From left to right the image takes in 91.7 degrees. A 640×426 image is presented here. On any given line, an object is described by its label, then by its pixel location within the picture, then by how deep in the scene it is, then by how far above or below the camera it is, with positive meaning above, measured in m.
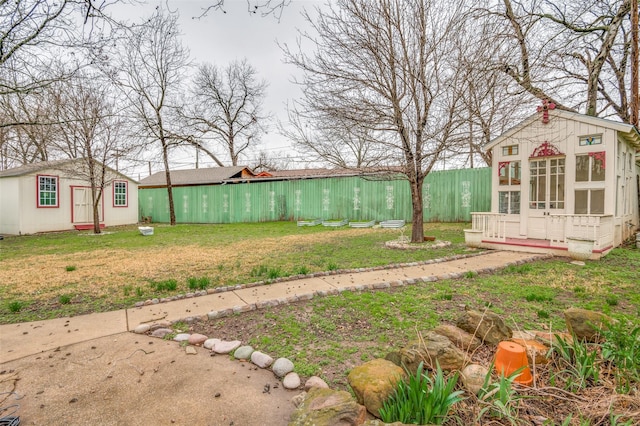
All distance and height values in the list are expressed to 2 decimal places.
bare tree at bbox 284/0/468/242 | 6.47 +2.88
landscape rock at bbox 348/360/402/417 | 1.84 -1.11
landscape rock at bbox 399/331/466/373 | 2.11 -1.05
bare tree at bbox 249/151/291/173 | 33.03 +4.54
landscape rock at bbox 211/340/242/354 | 2.73 -1.27
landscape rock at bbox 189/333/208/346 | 2.90 -1.27
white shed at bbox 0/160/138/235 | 13.05 +0.28
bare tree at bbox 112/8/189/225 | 15.49 +6.24
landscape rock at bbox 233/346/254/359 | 2.63 -1.27
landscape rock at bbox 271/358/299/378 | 2.35 -1.25
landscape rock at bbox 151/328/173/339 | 3.06 -1.27
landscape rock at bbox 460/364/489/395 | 1.94 -1.12
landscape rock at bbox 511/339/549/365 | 2.21 -1.10
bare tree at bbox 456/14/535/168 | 5.19 +2.06
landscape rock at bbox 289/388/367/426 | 1.64 -1.14
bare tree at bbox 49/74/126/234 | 10.94 +2.51
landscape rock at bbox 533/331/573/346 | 2.43 -1.12
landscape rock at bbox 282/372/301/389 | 2.20 -1.27
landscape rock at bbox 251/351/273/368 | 2.49 -1.26
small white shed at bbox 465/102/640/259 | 6.58 +0.43
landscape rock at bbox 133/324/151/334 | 3.12 -1.25
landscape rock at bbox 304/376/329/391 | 2.16 -1.26
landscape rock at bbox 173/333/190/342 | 2.96 -1.27
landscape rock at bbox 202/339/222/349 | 2.81 -1.26
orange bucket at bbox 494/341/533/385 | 2.01 -1.05
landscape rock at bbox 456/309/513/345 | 2.60 -1.05
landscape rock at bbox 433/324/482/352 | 2.51 -1.10
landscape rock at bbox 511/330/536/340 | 2.72 -1.18
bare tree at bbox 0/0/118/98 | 3.74 +2.30
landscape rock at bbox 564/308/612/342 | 2.42 -0.94
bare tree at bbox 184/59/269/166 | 26.95 +9.25
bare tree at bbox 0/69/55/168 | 5.18 +2.26
